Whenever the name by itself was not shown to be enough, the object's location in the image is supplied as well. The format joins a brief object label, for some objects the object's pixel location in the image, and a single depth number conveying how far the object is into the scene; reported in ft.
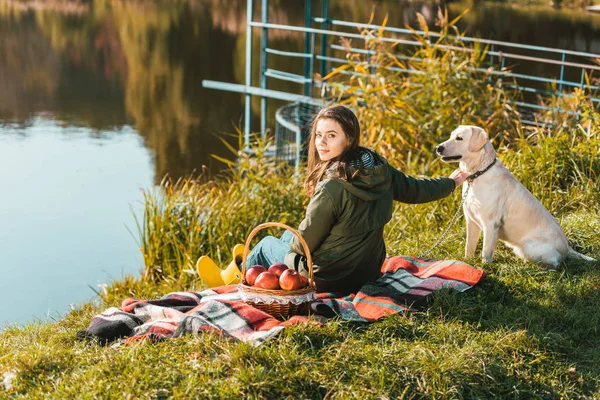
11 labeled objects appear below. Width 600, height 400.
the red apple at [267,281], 11.81
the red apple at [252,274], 12.15
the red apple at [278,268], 12.04
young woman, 12.34
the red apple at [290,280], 11.62
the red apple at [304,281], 11.77
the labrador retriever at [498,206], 13.70
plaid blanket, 11.39
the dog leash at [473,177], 13.83
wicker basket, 11.67
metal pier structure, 28.76
